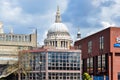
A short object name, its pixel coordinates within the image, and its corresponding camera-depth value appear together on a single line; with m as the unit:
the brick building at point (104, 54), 106.62
